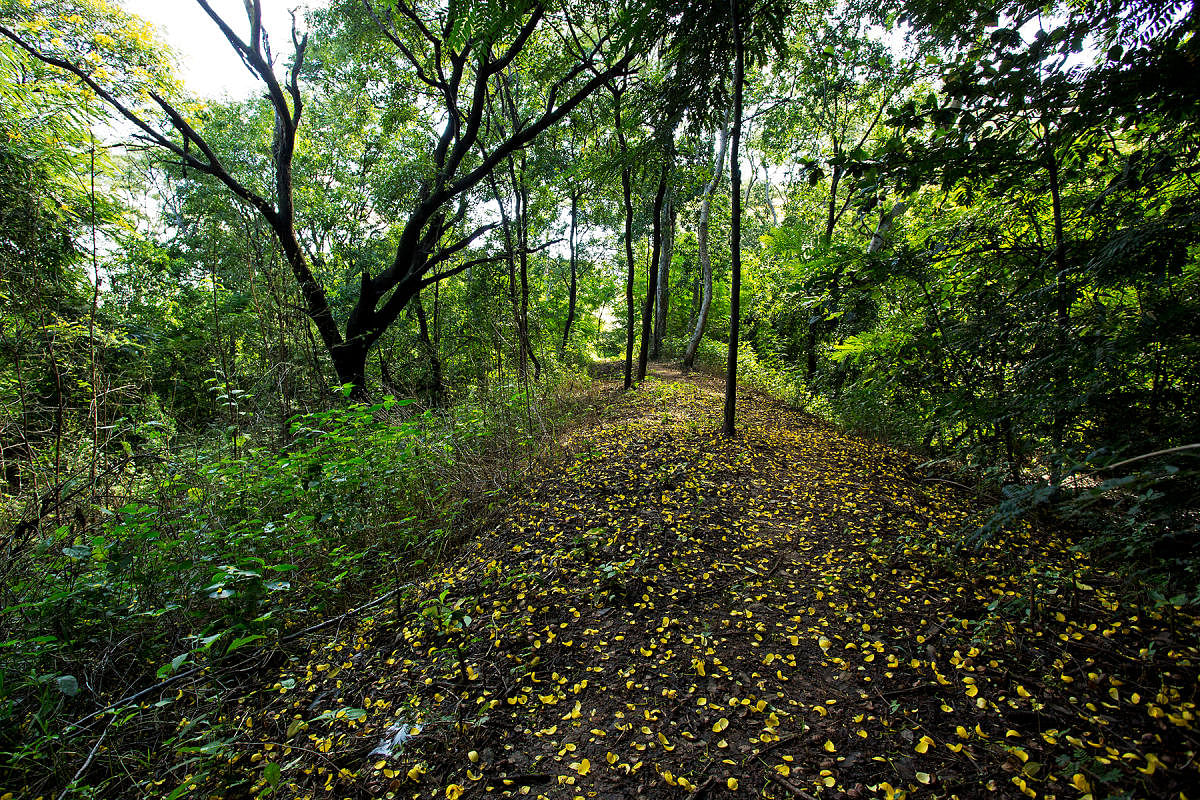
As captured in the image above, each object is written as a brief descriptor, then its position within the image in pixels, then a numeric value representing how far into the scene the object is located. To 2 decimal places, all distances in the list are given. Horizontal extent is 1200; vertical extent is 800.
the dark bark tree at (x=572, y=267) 14.38
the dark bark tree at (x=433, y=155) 5.95
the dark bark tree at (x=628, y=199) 6.96
